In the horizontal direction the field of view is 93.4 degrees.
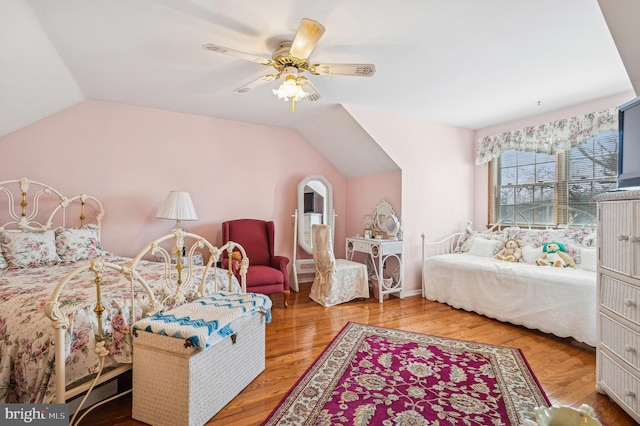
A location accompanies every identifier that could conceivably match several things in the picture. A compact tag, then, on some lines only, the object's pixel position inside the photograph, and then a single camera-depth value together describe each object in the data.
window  3.22
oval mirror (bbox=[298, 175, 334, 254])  4.50
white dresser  1.60
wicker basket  1.50
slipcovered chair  3.64
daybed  2.61
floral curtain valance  3.09
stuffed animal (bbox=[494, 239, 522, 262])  3.46
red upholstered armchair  3.46
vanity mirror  3.99
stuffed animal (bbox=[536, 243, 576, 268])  3.06
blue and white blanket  1.53
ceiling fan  1.81
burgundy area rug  1.66
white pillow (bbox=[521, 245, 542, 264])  3.31
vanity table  3.77
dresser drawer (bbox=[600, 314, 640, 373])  1.60
